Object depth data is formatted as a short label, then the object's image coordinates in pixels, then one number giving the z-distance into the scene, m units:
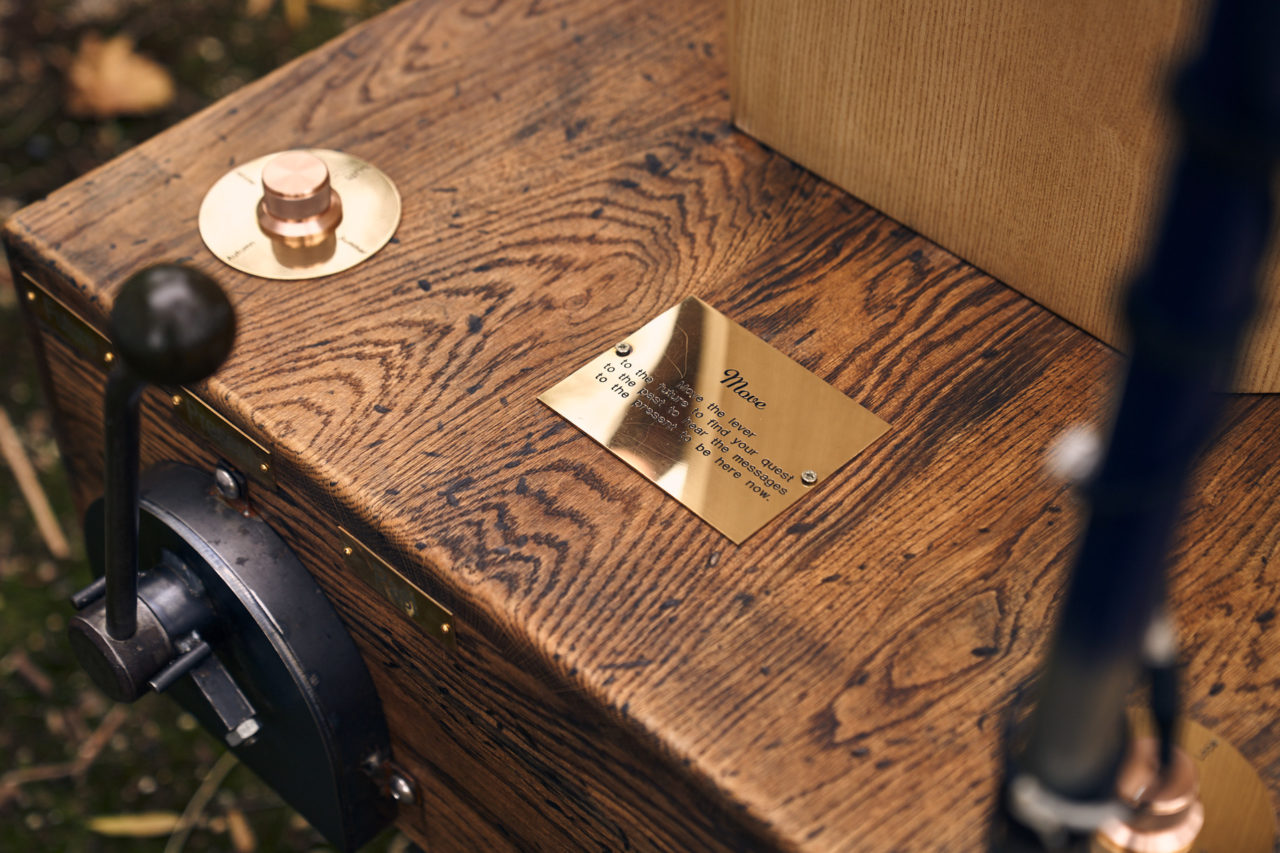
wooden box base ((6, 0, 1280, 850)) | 0.63
